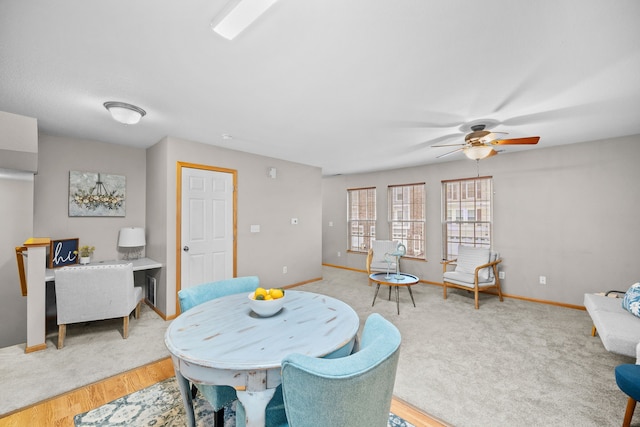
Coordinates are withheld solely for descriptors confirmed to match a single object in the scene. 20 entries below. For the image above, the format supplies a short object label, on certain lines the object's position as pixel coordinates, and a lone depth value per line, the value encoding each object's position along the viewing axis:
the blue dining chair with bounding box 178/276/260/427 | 1.42
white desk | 3.25
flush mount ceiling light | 2.53
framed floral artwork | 3.59
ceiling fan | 2.91
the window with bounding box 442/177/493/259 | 4.87
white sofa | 2.08
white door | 3.69
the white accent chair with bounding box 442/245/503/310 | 4.12
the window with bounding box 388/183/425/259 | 5.73
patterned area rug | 1.75
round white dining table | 1.12
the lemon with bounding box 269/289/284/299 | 1.67
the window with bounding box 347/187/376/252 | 6.55
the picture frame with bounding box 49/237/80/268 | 3.33
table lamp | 3.76
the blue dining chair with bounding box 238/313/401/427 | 0.85
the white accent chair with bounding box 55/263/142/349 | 2.70
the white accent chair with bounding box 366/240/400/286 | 5.27
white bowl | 1.59
